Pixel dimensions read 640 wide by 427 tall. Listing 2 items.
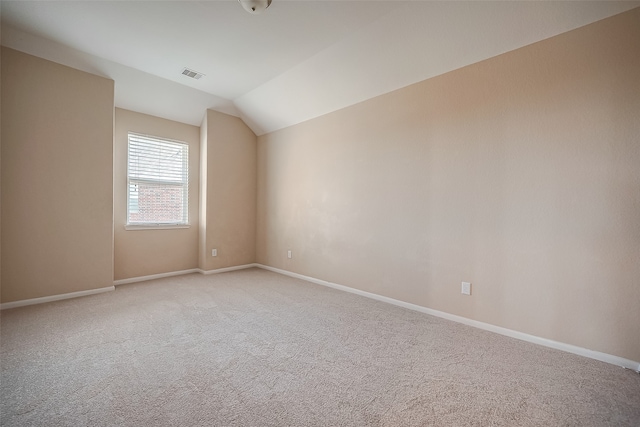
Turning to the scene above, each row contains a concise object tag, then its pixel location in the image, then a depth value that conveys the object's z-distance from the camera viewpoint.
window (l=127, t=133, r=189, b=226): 4.15
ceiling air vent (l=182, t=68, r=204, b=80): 3.55
